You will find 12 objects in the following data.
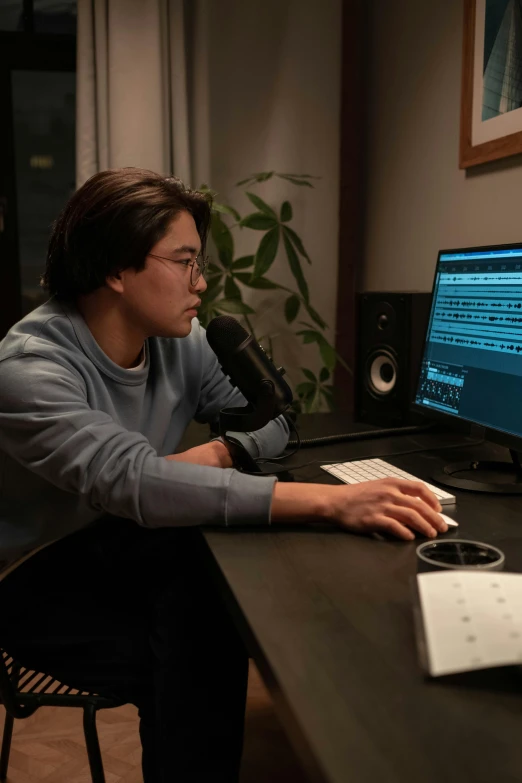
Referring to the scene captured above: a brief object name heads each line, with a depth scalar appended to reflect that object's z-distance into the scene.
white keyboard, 1.35
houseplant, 2.53
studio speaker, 1.82
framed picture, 1.78
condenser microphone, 1.37
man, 1.11
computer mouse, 1.10
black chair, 1.24
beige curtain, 2.59
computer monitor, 1.30
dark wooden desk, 0.58
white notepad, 0.67
